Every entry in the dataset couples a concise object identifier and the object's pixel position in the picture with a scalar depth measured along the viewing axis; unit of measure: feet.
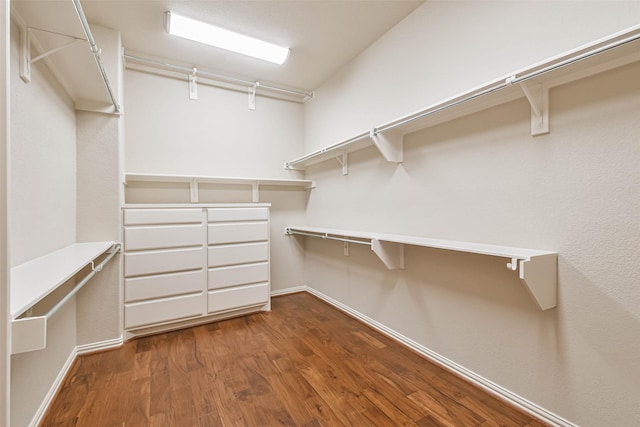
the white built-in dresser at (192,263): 8.19
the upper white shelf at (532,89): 3.64
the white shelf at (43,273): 2.88
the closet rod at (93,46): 4.19
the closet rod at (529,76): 3.43
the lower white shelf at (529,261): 4.34
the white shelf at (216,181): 9.22
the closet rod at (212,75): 9.11
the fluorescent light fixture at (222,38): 7.52
